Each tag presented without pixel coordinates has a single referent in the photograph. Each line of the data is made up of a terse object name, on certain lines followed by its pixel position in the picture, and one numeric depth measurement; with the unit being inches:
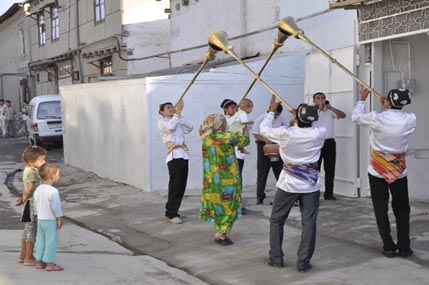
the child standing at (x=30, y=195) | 250.4
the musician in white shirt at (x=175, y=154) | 335.0
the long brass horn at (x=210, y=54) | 312.3
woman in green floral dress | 283.9
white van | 781.3
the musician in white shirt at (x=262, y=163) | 362.6
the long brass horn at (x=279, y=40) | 271.3
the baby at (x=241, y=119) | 329.1
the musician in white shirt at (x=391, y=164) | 251.0
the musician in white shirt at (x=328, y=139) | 380.5
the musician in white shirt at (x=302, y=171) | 234.8
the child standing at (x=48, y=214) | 240.5
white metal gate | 390.6
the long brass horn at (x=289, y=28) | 258.2
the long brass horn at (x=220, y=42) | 292.7
